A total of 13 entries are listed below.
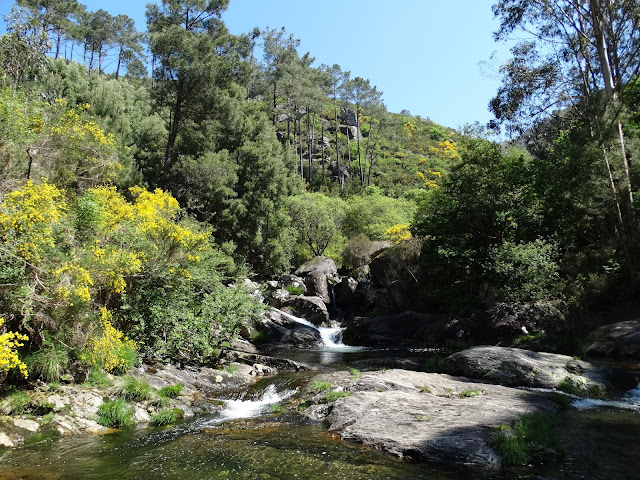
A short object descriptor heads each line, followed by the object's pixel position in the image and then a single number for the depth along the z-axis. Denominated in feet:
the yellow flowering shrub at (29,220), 25.21
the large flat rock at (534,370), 34.09
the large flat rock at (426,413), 20.12
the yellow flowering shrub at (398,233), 102.42
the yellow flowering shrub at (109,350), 30.91
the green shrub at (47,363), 27.68
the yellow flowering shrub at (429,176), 202.76
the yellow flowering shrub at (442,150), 246.78
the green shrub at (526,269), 59.06
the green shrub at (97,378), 30.76
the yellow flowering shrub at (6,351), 17.79
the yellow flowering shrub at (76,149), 43.45
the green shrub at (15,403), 25.23
